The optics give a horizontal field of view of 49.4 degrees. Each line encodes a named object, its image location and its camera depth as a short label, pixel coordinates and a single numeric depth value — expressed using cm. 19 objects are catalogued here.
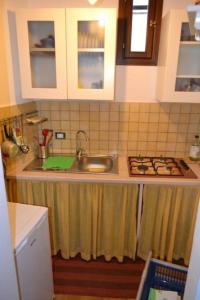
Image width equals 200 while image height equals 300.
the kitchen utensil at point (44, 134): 204
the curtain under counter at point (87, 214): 172
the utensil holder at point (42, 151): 204
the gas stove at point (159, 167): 174
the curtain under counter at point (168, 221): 169
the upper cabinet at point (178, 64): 156
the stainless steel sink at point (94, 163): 190
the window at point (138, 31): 180
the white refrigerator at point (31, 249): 104
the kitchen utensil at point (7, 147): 159
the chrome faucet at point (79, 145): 213
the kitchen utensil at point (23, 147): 179
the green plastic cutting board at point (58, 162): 185
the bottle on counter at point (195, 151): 200
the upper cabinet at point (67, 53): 156
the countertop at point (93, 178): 165
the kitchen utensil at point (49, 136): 209
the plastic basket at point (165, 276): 141
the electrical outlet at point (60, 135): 215
